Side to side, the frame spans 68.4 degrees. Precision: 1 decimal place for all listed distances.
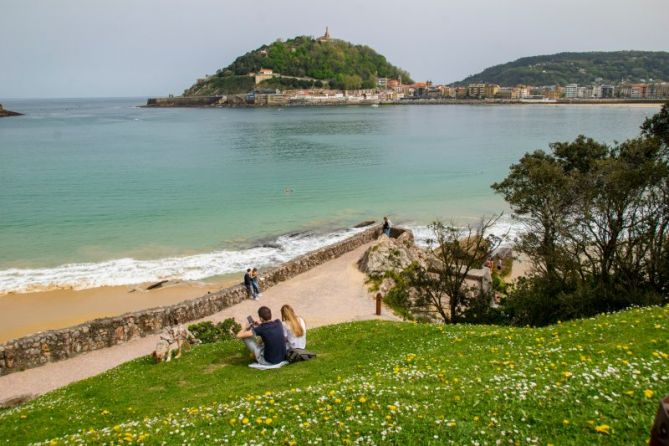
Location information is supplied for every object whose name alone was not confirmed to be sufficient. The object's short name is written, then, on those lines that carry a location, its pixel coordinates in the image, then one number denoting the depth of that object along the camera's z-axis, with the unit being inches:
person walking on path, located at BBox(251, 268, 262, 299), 906.3
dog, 557.6
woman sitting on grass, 493.1
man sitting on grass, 472.4
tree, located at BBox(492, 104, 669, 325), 641.0
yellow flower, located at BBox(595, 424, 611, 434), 255.9
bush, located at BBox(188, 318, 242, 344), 684.1
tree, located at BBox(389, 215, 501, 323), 761.0
